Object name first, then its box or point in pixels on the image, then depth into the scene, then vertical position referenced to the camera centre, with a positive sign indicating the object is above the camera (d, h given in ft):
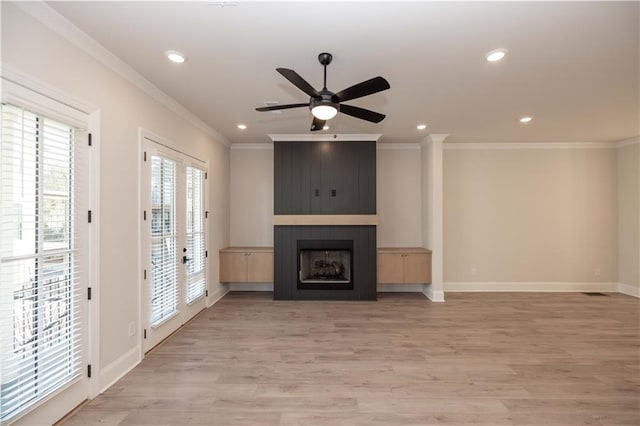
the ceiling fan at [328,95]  7.39 +3.24
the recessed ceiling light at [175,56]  8.38 +4.64
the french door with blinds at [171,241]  10.89 -1.00
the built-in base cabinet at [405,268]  18.17 -3.19
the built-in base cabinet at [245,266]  18.39 -3.04
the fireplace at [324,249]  17.66 -2.55
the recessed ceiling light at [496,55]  8.22 +4.55
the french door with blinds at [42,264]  5.99 -1.05
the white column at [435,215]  17.80 +0.04
